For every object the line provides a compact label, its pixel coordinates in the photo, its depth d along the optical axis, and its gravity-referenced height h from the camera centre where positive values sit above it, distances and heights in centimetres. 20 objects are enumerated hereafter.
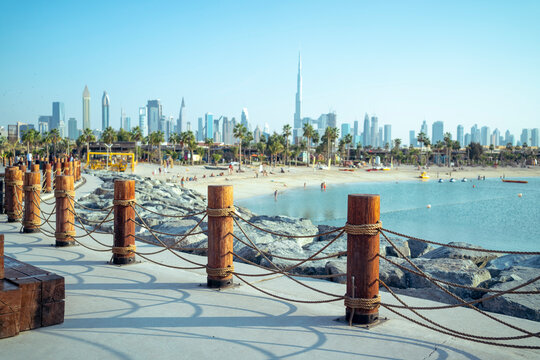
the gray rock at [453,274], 648 -170
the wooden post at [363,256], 422 -87
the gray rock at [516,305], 520 -164
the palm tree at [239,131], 9851 +603
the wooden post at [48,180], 1736 -98
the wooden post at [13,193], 1026 -90
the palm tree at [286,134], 11284 +636
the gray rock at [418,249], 1253 -240
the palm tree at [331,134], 12491 +734
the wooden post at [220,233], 542 -90
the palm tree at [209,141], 11842 +437
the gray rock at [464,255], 949 -193
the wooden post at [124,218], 653 -89
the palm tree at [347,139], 13942 +674
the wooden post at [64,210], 781 -95
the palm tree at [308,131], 11958 +761
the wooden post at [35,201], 921 -94
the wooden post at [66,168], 2123 -65
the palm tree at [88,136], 9075 +396
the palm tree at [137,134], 11125 +548
